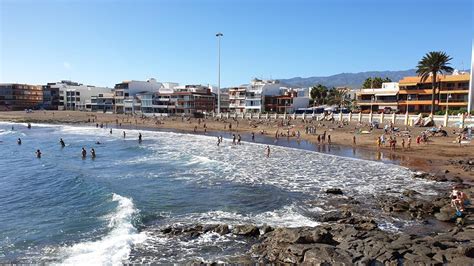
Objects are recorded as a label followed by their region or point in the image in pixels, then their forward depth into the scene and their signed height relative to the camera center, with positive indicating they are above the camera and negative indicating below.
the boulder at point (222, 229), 17.33 -5.63
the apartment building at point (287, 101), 96.44 +1.03
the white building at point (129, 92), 122.25 +3.27
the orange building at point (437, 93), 66.06 +2.64
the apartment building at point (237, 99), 104.12 +1.44
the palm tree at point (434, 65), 61.56 +6.94
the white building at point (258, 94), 100.00 +2.86
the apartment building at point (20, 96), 139.12 +1.46
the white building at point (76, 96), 141.50 +2.06
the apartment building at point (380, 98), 73.81 +1.75
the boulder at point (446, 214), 18.58 -5.16
